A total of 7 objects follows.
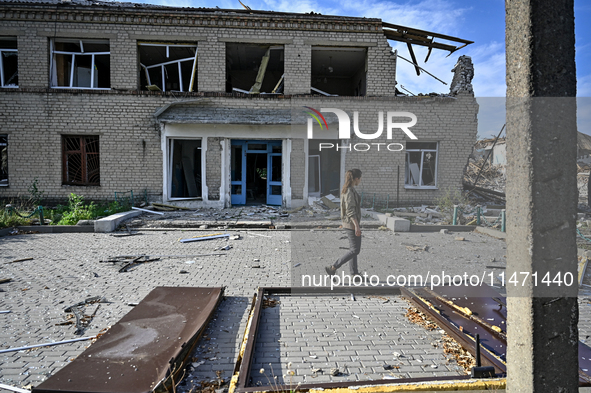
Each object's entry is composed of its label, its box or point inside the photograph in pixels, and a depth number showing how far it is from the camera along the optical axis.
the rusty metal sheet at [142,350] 2.61
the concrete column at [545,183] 1.52
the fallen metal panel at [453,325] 2.88
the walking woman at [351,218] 5.44
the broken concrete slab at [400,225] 10.21
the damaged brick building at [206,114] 13.49
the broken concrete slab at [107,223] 9.72
